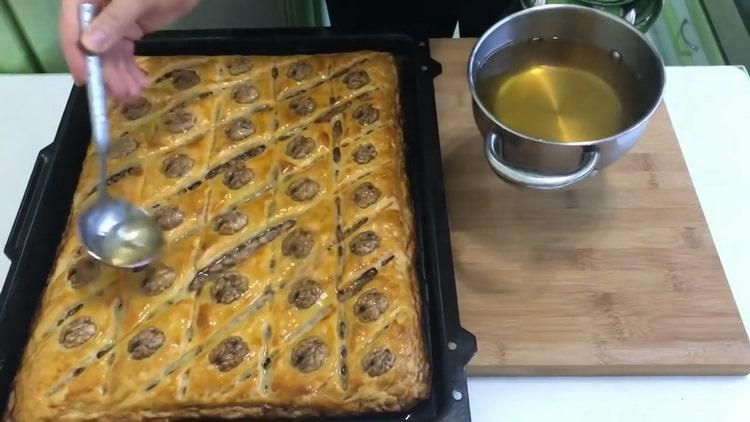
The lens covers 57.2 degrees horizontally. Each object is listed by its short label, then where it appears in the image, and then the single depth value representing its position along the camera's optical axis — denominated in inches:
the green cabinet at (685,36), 57.6
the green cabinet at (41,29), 42.4
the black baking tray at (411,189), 29.6
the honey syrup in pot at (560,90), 34.8
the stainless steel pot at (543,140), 31.7
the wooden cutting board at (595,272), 32.7
